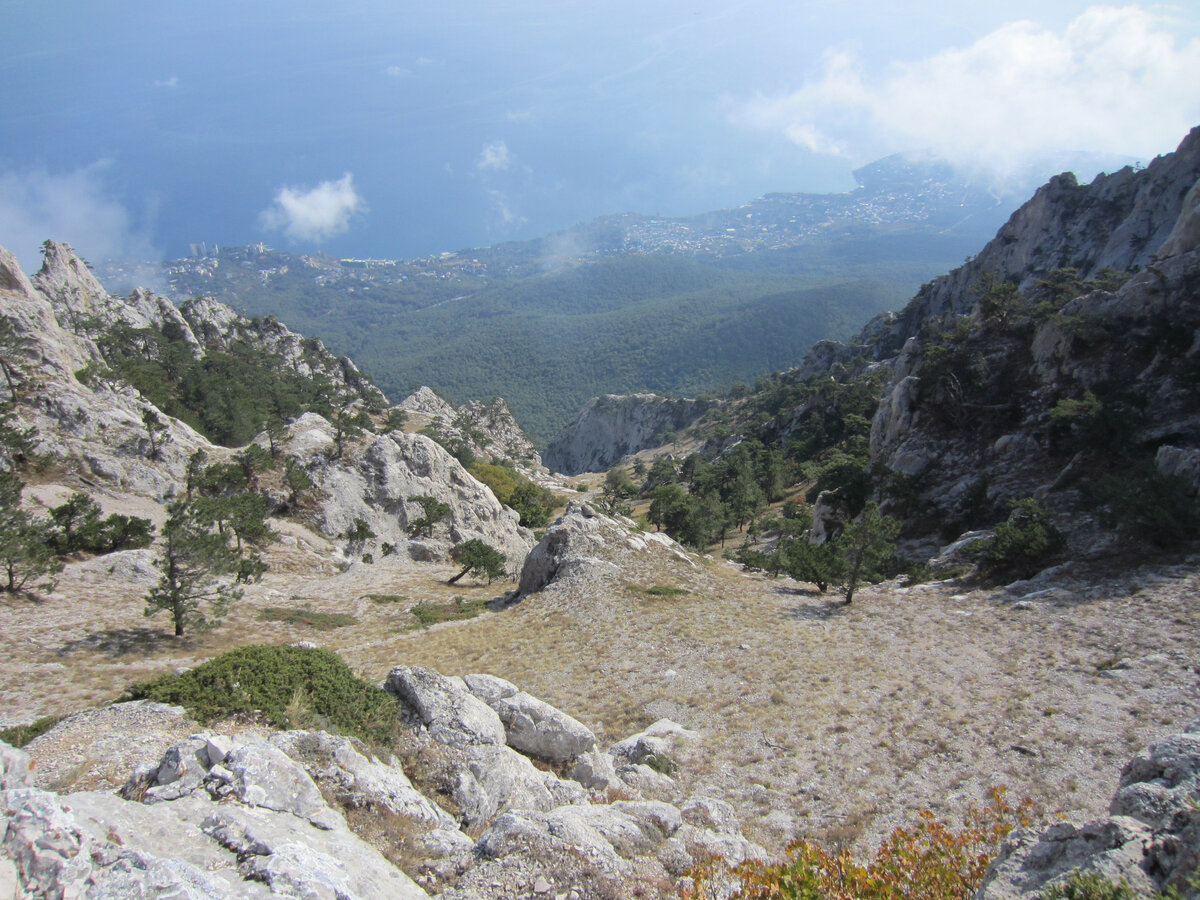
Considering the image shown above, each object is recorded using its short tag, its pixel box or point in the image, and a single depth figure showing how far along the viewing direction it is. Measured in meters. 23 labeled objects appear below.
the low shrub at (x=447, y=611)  23.80
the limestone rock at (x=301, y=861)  5.04
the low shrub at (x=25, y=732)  8.15
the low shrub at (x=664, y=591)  23.40
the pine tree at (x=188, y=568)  19.52
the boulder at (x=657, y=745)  11.52
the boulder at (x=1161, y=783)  5.57
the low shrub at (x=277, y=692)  8.20
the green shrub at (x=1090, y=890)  4.63
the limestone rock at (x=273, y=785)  6.18
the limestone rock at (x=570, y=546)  25.92
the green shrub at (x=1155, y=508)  18.83
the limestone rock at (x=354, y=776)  7.20
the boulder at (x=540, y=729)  10.67
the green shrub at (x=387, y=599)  27.88
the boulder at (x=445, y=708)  9.46
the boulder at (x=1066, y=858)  5.01
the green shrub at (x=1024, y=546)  21.28
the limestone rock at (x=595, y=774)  10.09
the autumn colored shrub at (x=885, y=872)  6.39
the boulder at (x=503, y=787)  8.40
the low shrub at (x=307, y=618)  23.42
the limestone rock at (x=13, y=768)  5.46
